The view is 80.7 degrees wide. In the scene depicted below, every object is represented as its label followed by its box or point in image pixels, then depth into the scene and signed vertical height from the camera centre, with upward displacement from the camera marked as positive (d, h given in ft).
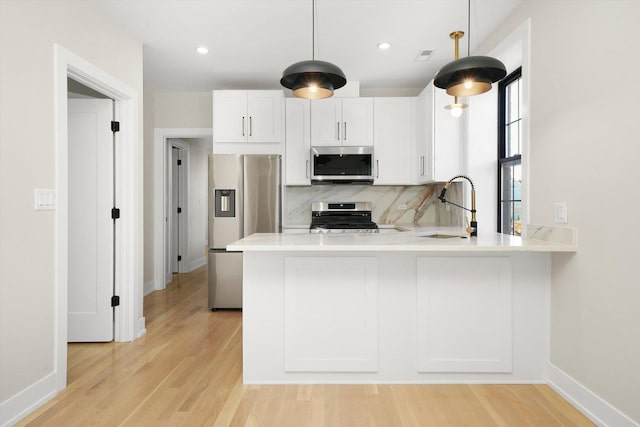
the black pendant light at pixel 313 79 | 6.38 +2.37
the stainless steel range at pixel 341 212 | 14.98 -0.02
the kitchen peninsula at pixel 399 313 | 7.50 -2.03
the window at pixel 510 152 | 10.46 +1.75
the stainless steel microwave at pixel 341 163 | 13.71 +1.78
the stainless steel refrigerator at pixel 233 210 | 13.05 +0.05
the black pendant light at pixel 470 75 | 6.10 +2.34
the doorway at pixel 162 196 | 15.97 +0.65
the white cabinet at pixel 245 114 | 13.60 +3.52
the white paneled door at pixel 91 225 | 9.88 -0.37
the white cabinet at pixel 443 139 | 12.25 +2.38
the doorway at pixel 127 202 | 9.50 +0.24
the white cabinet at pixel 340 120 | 13.91 +3.39
